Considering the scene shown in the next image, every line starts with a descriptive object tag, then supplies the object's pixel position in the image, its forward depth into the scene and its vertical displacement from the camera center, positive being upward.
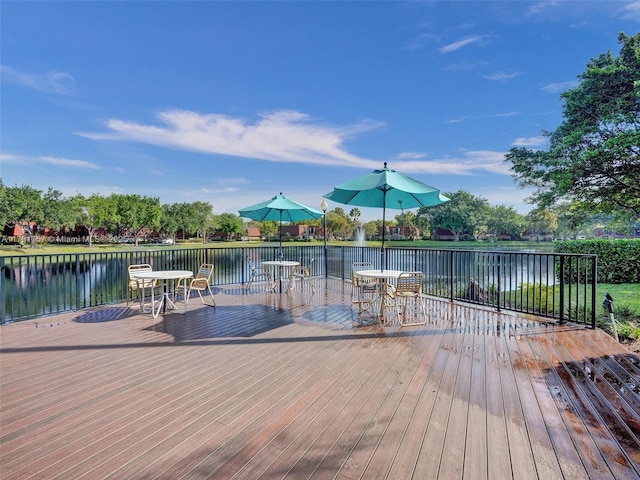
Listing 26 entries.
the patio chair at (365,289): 5.20 -0.85
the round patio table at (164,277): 4.71 -0.56
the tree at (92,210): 38.34 +3.95
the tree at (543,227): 54.58 +2.22
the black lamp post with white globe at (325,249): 8.93 -0.28
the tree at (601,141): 9.11 +3.11
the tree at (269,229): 68.75 +2.49
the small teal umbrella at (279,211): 7.16 +0.73
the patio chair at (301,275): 6.89 -0.83
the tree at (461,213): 47.53 +4.02
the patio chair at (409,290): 4.47 -0.75
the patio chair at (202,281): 5.30 -0.71
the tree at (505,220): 56.72 +3.45
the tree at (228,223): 60.59 +3.37
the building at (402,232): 68.81 +1.69
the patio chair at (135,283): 5.09 -0.71
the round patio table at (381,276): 4.66 -0.56
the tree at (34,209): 30.33 +3.39
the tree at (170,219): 47.03 +3.28
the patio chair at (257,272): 7.24 -0.80
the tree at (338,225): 57.75 +2.92
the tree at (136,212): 40.50 +3.80
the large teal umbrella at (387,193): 4.49 +0.79
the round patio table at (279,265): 6.75 -0.55
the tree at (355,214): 69.62 +5.85
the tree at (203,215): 53.12 +4.43
